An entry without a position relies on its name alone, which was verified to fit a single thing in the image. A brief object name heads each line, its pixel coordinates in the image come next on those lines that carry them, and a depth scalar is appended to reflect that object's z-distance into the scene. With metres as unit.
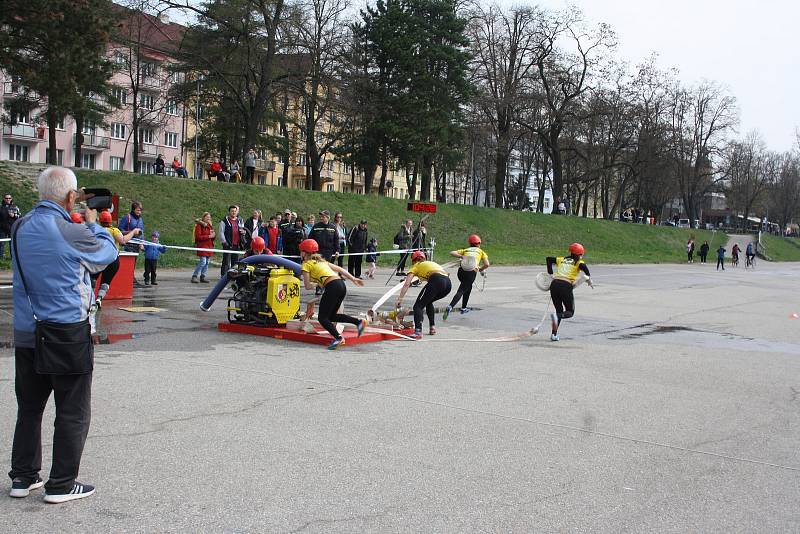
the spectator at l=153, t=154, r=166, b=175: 38.81
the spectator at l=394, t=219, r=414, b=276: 27.17
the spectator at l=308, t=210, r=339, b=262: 20.27
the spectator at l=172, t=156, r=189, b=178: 39.12
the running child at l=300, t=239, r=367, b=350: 11.07
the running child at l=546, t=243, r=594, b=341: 14.02
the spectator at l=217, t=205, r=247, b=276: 19.89
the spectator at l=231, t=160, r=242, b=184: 39.11
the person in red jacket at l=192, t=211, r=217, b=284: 19.38
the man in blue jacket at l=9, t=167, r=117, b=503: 4.64
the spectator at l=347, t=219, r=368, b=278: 24.64
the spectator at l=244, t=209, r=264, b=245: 20.98
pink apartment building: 42.47
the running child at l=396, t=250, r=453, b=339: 12.91
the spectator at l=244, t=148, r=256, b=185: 39.22
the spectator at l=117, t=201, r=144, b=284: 18.14
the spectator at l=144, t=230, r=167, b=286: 18.84
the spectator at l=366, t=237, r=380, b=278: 26.10
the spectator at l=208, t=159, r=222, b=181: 37.66
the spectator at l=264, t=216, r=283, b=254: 21.98
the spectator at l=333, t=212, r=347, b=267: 22.92
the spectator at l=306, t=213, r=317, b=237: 23.12
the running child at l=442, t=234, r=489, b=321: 15.73
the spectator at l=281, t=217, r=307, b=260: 21.05
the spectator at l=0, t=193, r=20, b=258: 21.08
